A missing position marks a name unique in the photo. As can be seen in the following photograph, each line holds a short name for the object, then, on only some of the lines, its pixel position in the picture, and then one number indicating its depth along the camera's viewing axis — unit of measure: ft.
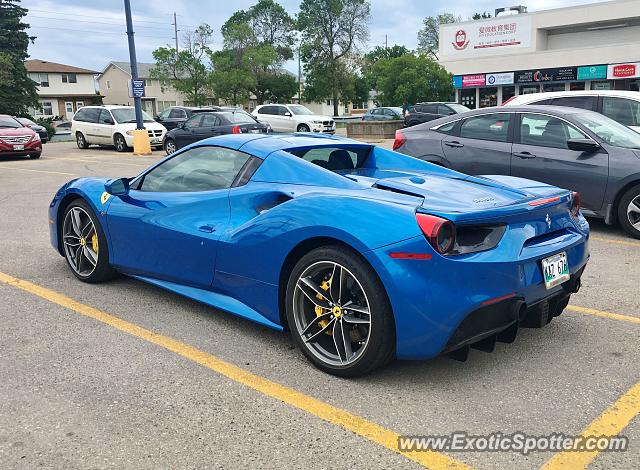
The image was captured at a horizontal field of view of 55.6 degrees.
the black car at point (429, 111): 89.98
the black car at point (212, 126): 62.85
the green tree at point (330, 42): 235.61
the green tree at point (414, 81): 119.75
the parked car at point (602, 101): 30.14
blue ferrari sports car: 10.14
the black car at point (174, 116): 90.33
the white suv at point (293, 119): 82.38
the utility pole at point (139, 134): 66.24
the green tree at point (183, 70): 196.95
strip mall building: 129.29
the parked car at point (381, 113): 100.44
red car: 62.64
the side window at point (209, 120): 63.77
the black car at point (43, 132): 105.09
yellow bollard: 67.15
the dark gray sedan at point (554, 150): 22.27
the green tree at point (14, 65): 146.20
